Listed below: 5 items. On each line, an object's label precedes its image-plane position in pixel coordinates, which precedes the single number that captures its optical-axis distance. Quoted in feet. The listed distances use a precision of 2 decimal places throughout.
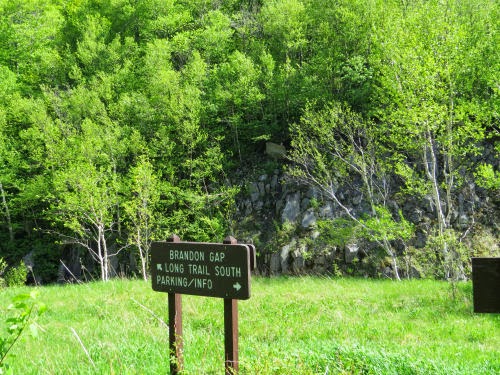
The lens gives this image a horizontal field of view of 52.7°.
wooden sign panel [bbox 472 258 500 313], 9.73
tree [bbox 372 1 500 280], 47.62
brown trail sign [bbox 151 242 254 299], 13.88
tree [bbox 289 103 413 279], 53.21
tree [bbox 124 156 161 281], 66.54
